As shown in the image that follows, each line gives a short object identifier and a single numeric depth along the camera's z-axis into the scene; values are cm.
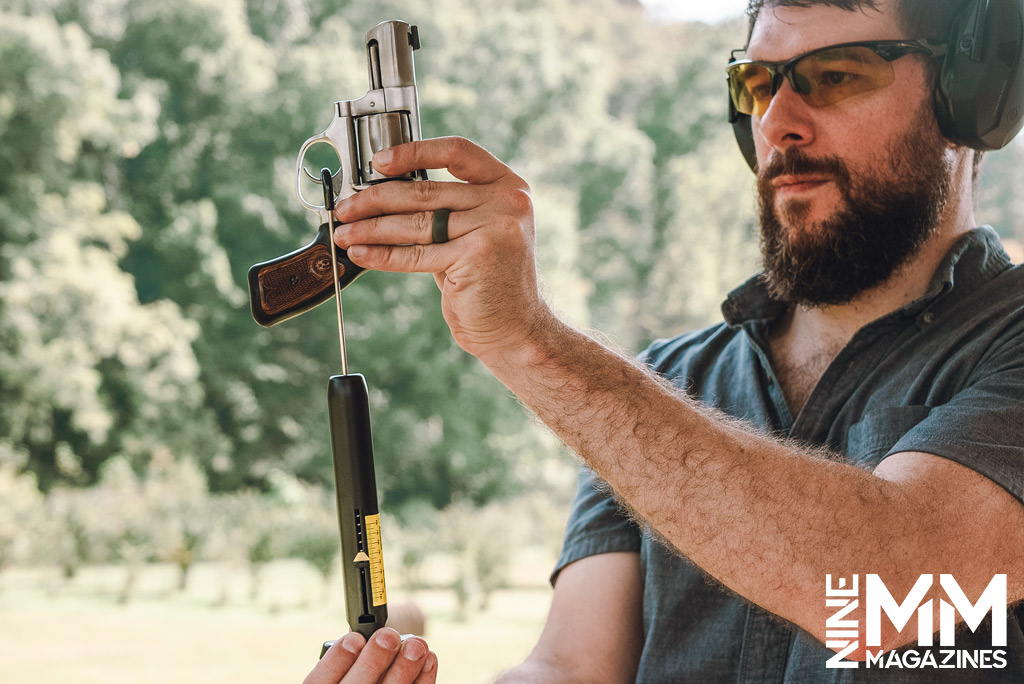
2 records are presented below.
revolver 94
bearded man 88
